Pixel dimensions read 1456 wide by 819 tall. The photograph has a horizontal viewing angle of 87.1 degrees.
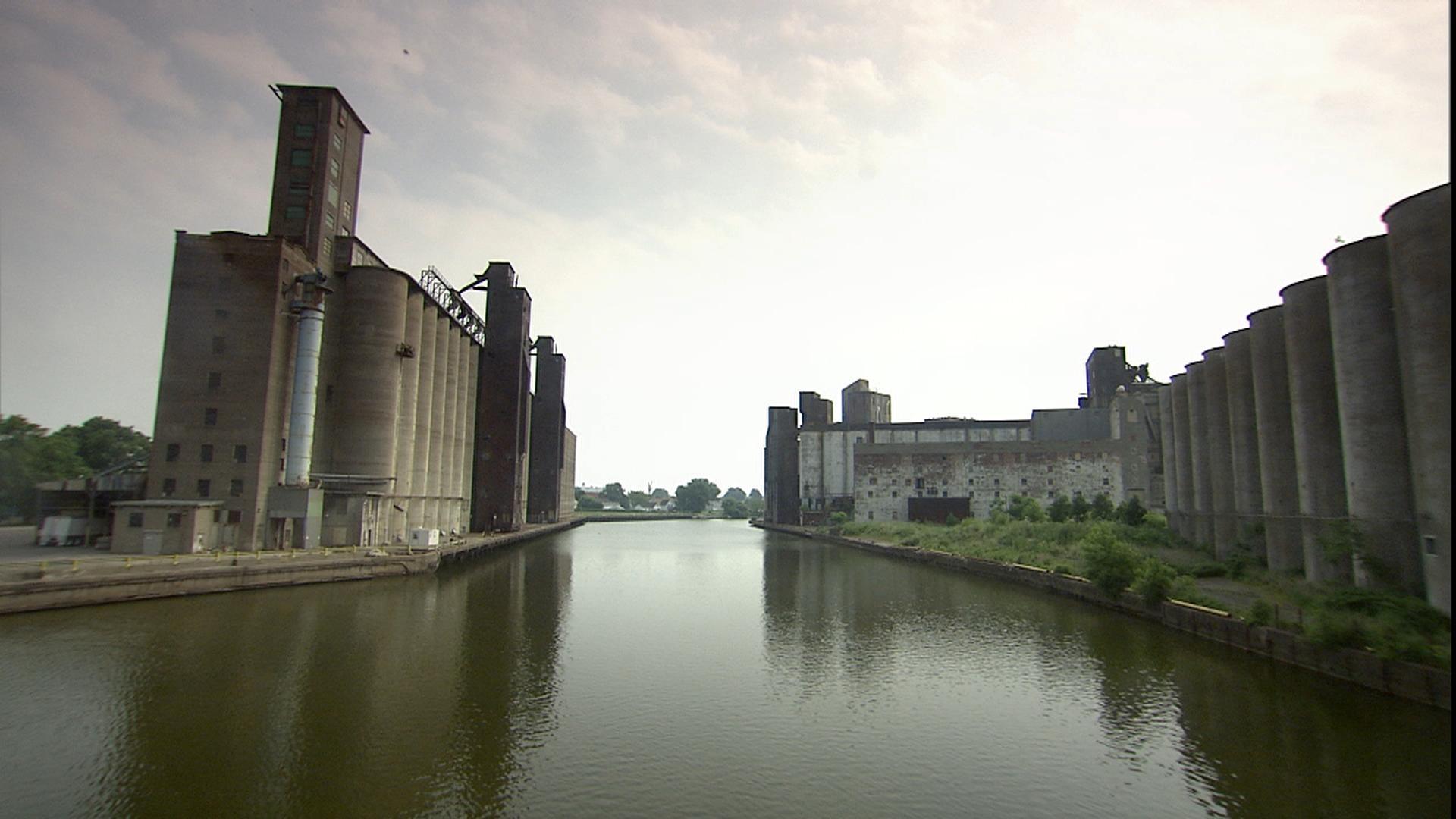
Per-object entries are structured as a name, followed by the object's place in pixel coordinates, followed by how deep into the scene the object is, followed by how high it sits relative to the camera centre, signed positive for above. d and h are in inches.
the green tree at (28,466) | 2149.4 +80.1
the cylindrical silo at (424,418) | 1983.3 +217.4
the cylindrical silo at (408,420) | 1830.7 +194.2
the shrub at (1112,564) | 1086.4 -78.0
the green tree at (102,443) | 2470.5 +174.2
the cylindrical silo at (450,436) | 2288.4 +196.6
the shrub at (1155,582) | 985.5 -92.3
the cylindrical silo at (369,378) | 1644.9 +264.5
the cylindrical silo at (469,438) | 2608.3 +217.7
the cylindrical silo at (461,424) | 2449.6 +249.7
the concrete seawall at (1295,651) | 595.5 -129.7
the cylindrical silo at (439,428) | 2145.7 +209.2
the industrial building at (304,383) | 1359.5 +237.1
